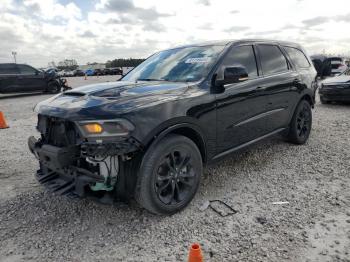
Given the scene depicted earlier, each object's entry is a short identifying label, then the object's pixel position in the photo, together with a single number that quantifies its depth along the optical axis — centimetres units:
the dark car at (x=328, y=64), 1608
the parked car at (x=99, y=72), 4981
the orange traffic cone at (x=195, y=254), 217
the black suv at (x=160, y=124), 279
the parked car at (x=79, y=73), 5559
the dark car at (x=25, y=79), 1476
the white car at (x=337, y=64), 1878
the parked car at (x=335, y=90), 948
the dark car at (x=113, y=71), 4752
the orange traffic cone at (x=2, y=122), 767
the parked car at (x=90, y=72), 5172
